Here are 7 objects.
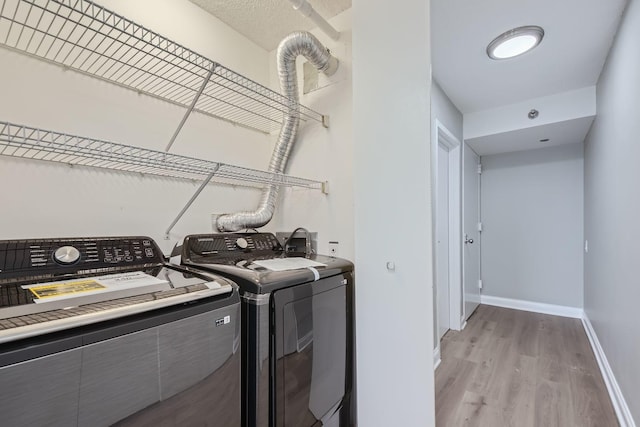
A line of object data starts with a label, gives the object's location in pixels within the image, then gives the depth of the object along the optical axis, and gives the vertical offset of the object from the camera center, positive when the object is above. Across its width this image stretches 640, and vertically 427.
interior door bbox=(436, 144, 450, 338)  2.82 -0.23
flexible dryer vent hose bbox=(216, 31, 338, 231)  1.63 +0.67
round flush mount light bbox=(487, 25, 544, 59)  1.86 +1.18
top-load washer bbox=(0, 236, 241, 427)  0.60 -0.32
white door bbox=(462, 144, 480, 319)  3.25 -0.21
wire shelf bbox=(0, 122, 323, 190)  1.11 +0.26
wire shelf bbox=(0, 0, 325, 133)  1.16 +0.73
